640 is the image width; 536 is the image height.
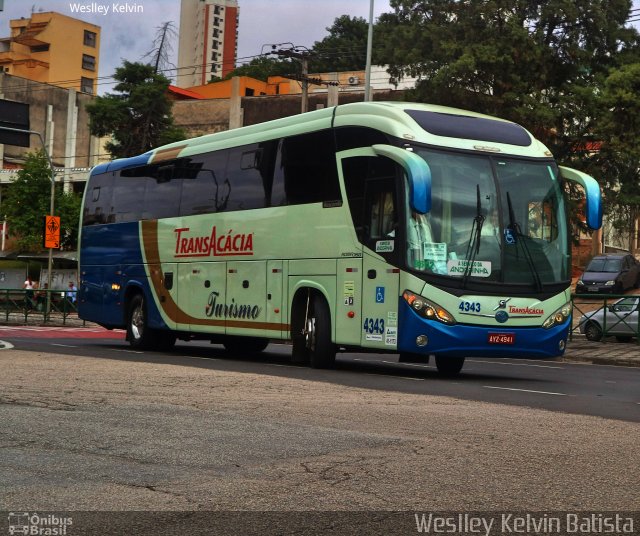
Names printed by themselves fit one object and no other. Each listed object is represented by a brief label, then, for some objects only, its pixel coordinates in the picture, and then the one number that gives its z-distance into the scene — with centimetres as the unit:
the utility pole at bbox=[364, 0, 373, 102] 3781
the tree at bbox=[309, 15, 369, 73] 10131
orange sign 4453
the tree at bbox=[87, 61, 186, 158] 7181
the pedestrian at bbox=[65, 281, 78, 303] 4202
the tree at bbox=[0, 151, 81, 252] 7319
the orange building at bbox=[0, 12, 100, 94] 10738
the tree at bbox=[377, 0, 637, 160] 3938
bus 1627
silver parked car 2830
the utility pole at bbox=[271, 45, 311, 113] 5530
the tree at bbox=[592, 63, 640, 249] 3741
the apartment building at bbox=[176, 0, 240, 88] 15238
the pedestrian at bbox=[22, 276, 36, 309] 4147
